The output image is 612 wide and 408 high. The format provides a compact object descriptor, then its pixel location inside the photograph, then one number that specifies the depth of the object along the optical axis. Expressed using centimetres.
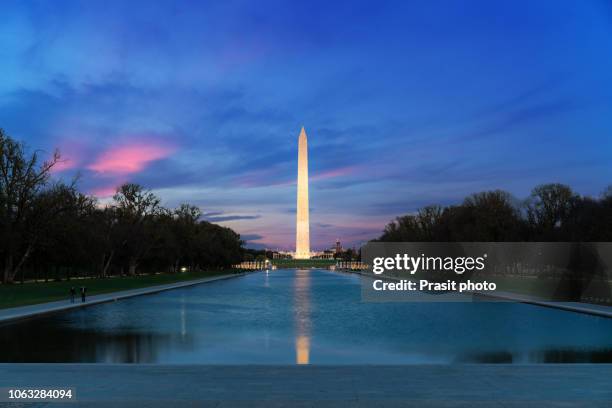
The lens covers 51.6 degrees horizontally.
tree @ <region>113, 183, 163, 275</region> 8181
